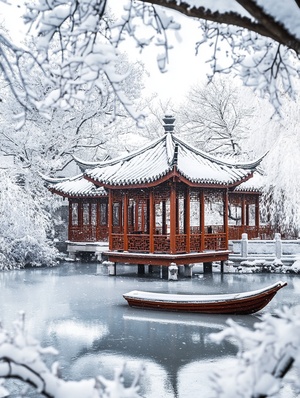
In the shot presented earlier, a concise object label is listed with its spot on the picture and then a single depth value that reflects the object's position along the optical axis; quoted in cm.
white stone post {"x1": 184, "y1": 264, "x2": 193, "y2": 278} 1686
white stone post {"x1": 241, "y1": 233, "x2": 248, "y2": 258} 1897
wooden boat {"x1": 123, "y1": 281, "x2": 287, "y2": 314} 1002
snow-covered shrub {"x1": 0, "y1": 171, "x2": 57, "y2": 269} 1872
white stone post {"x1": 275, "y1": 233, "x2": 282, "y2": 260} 1844
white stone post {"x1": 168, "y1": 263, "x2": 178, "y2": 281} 1589
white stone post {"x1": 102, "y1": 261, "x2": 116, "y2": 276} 1736
